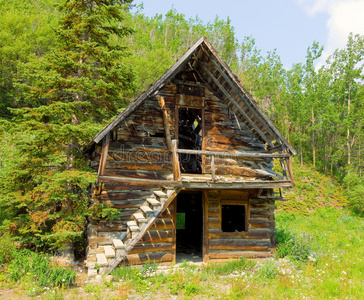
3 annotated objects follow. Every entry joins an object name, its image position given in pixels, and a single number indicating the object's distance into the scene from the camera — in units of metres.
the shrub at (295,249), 11.22
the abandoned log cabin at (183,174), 9.80
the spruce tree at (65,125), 10.12
